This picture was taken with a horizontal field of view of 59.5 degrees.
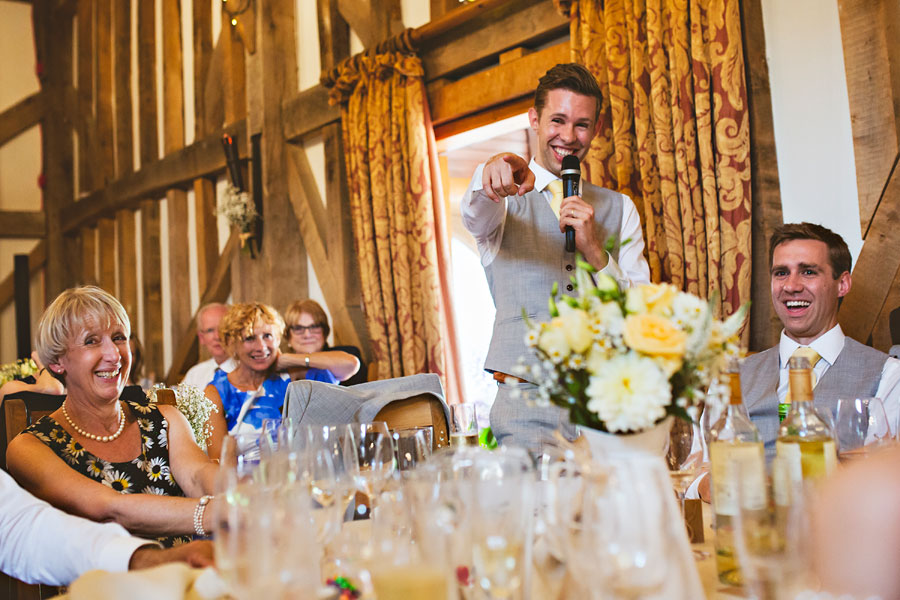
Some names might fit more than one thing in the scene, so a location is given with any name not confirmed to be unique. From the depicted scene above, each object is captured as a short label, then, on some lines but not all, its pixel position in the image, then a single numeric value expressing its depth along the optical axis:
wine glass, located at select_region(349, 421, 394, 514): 1.33
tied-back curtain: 4.26
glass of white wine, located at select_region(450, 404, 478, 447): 2.13
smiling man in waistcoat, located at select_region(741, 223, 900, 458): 2.16
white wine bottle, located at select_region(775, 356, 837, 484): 1.22
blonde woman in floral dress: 1.87
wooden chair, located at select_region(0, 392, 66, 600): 1.56
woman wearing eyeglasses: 4.45
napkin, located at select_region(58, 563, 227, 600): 0.96
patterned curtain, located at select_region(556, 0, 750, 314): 2.80
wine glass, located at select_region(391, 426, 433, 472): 1.43
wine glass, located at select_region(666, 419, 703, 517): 1.41
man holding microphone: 2.16
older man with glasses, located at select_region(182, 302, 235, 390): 4.70
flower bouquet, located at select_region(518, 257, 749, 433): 1.00
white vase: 1.05
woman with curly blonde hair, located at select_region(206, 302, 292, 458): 3.59
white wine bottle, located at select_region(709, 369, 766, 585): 1.07
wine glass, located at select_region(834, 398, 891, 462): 1.53
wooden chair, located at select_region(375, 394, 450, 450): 2.37
